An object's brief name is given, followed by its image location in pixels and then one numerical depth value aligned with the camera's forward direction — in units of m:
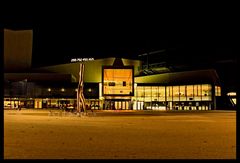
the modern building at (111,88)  59.81
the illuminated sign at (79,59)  63.72
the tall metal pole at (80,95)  35.25
